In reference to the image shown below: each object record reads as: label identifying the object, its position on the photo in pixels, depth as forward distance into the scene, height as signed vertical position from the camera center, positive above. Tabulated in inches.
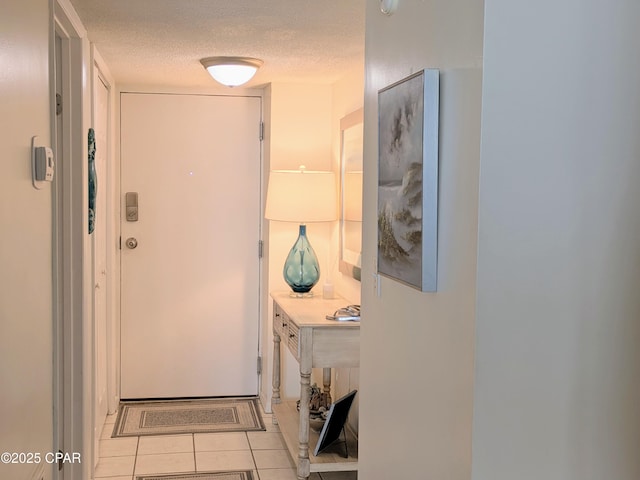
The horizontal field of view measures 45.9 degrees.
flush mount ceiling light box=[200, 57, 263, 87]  153.8 +26.5
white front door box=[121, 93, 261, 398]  194.9 -12.5
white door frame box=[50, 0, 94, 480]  118.9 -9.1
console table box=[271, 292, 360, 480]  139.3 -29.1
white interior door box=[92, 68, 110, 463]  152.2 -12.1
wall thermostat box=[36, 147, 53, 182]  83.2 +3.5
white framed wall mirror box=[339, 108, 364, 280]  155.3 +1.3
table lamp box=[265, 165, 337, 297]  169.0 -2.0
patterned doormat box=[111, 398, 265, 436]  175.5 -53.8
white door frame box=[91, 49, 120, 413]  179.3 -14.6
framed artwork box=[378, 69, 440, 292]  71.9 +1.9
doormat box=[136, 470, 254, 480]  145.6 -54.1
